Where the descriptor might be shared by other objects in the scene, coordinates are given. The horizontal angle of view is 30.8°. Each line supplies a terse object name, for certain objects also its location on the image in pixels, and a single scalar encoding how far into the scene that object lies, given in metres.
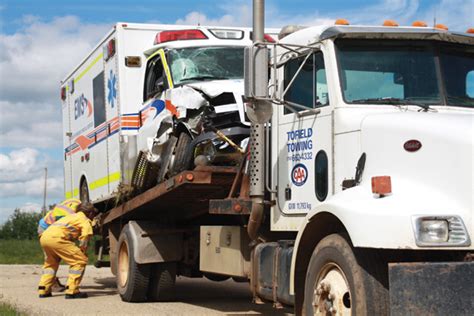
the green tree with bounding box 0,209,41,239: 43.03
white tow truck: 5.66
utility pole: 52.41
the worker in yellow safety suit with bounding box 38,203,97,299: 12.41
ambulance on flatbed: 9.67
